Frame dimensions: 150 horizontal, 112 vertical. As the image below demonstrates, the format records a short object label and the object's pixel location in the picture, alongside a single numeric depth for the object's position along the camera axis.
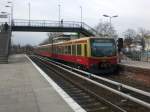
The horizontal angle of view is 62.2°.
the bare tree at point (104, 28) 29.28
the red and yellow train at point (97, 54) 9.19
